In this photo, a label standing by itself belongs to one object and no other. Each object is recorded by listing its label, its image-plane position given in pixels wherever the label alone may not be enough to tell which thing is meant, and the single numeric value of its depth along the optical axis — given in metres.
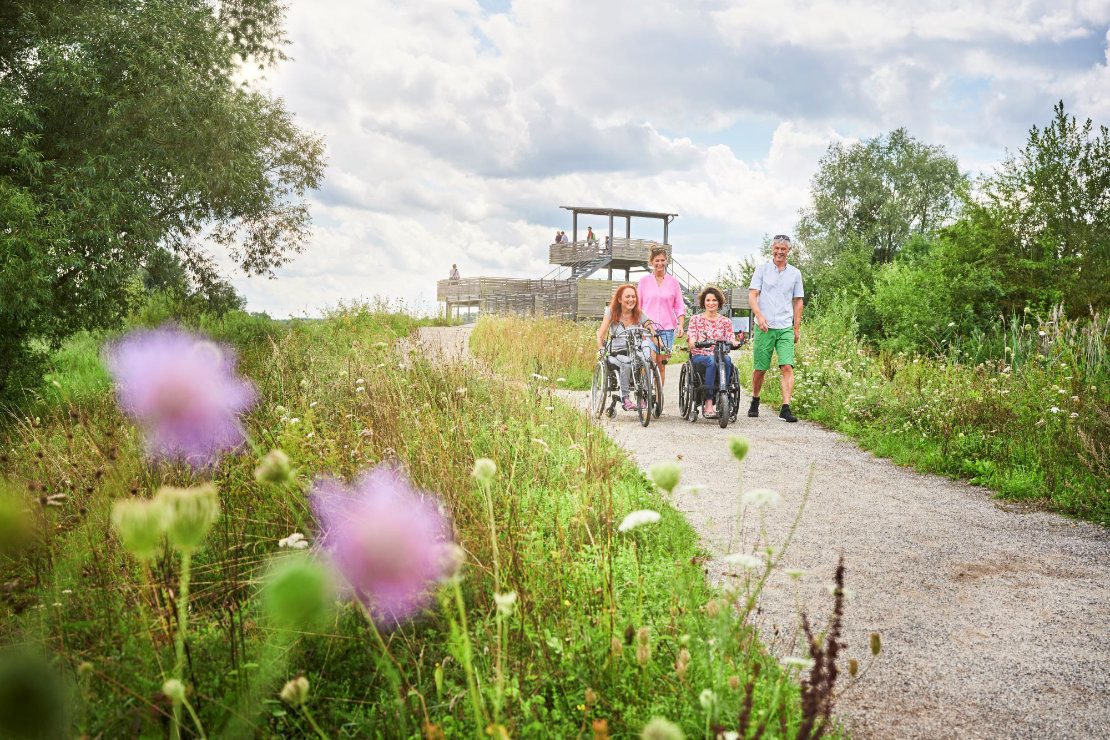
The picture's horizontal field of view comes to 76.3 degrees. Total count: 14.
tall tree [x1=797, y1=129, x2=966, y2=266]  51.00
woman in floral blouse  9.34
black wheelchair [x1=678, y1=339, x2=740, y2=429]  9.20
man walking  9.66
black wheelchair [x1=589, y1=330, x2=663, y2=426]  8.99
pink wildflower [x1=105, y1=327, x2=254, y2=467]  2.20
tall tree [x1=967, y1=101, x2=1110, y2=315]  17.11
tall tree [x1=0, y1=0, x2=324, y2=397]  12.05
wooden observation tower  38.03
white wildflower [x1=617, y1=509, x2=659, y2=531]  2.03
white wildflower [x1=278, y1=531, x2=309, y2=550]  2.19
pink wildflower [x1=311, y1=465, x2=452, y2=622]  1.50
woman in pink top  9.67
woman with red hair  9.10
